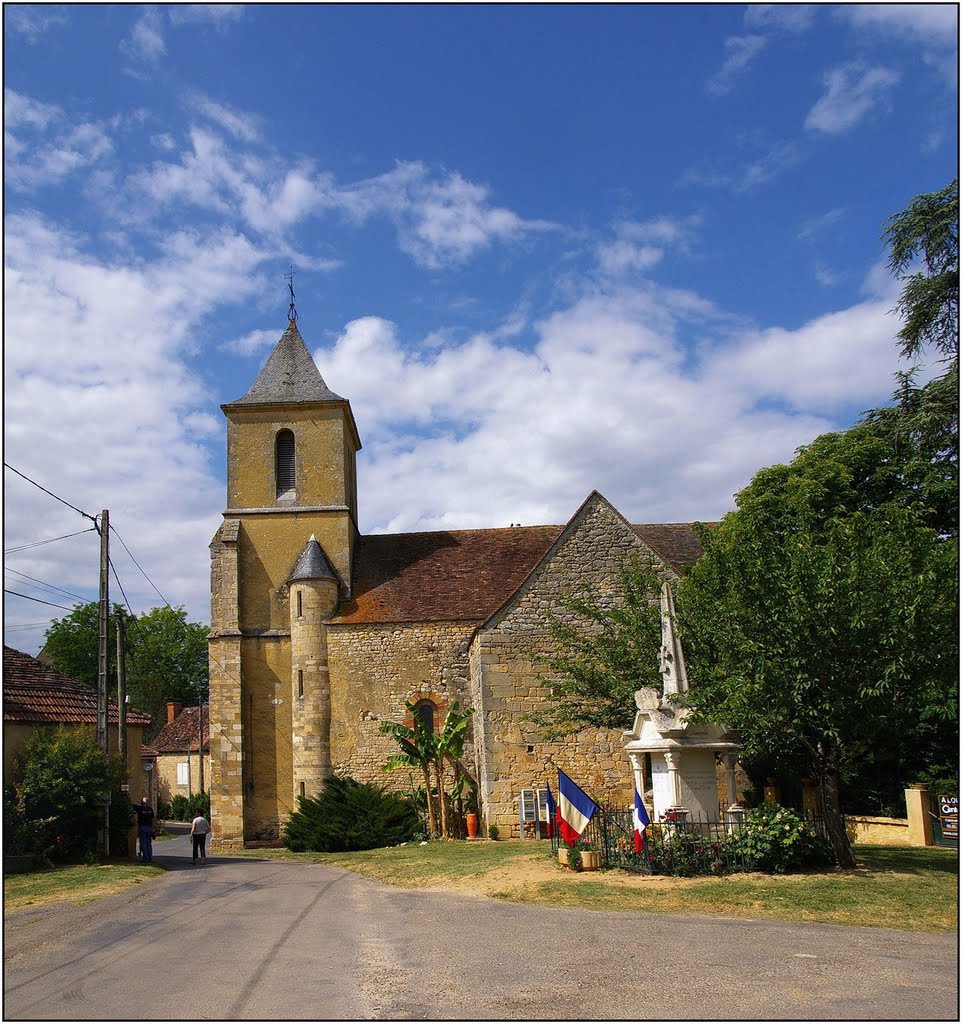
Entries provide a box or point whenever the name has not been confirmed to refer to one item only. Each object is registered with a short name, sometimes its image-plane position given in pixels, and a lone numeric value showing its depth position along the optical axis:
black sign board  17.41
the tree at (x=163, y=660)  63.16
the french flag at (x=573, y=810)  14.23
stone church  22.48
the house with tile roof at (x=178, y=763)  48.88
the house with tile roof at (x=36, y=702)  19.73
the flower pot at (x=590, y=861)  13.97
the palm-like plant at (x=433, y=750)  23.61
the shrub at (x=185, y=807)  45.16
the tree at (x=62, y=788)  18.09
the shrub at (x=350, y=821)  22.81
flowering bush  12.92
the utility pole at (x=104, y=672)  19.66
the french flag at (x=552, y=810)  17.09
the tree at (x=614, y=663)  17.06
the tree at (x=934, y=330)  21.88
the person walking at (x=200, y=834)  21.38
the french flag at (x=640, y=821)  13.40
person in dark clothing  20.48
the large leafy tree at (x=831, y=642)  13.42
